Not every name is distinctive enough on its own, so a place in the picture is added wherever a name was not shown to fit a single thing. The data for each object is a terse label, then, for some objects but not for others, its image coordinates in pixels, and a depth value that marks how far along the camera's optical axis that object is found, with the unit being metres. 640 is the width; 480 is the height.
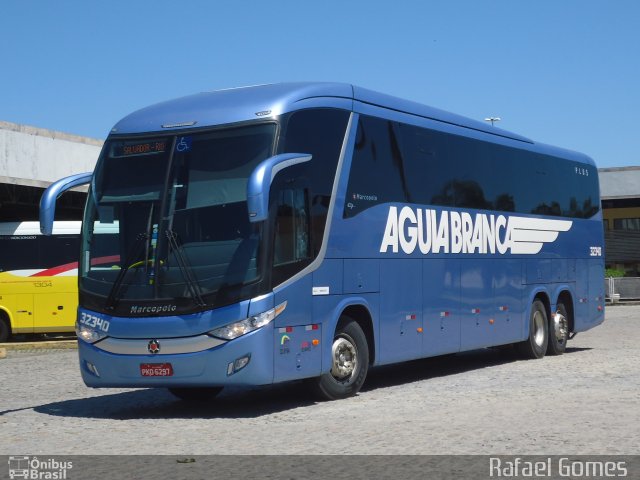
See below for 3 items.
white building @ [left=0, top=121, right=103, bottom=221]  32.28
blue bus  12.16
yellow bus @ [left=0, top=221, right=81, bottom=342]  29.64
